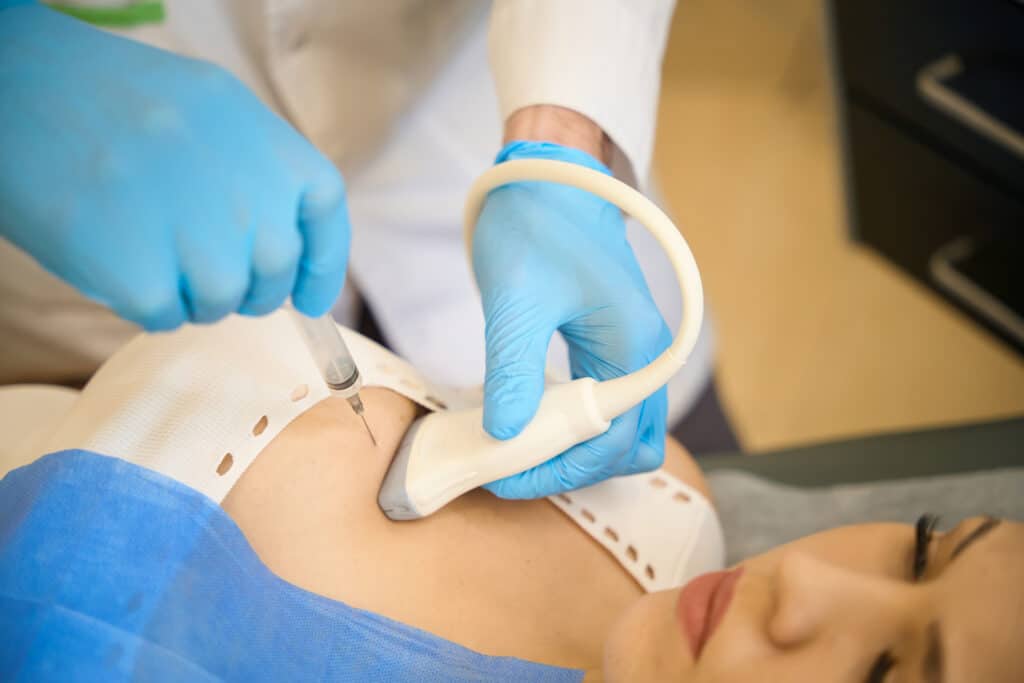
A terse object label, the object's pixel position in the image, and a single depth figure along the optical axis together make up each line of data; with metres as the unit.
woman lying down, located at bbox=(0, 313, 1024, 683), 0.62
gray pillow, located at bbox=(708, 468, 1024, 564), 1.02
